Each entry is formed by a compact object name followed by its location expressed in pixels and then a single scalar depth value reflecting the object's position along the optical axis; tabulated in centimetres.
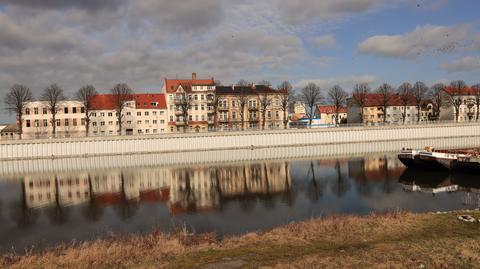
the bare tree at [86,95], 11076
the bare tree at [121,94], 11094
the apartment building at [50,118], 11394
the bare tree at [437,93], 13670
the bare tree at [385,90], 13500
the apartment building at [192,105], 12175
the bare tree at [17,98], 10150
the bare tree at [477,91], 12731
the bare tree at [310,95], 12694
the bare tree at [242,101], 11706
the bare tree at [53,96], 10631
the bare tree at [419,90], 13368
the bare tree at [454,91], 14050
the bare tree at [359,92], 13798
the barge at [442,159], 4725
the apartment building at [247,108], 12581
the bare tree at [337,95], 13212
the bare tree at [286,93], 11991
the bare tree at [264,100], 11824
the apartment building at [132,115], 11919
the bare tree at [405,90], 13662
